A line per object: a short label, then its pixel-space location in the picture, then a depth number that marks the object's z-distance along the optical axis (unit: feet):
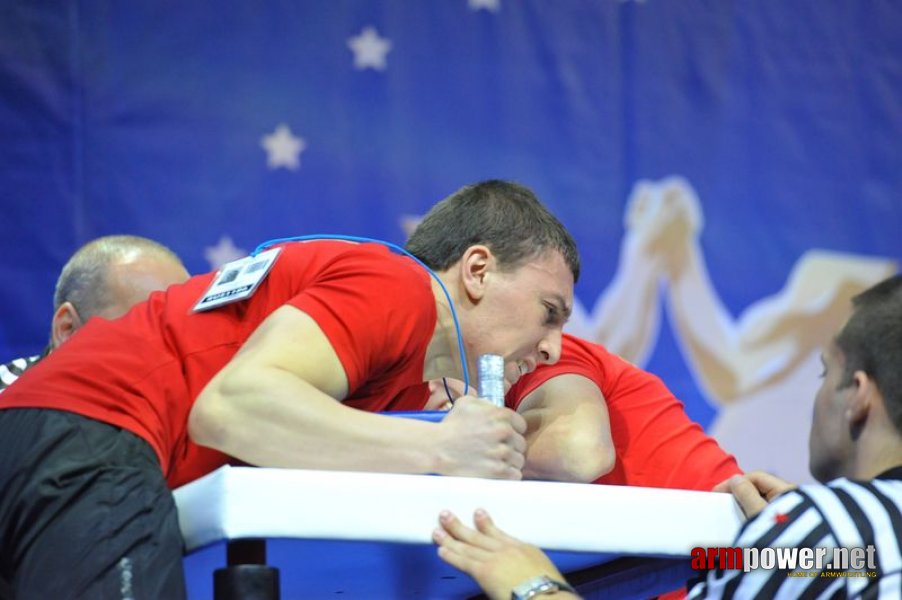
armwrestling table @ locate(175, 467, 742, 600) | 22.22
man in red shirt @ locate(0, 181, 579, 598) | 22.57
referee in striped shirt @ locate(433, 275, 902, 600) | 22.47
